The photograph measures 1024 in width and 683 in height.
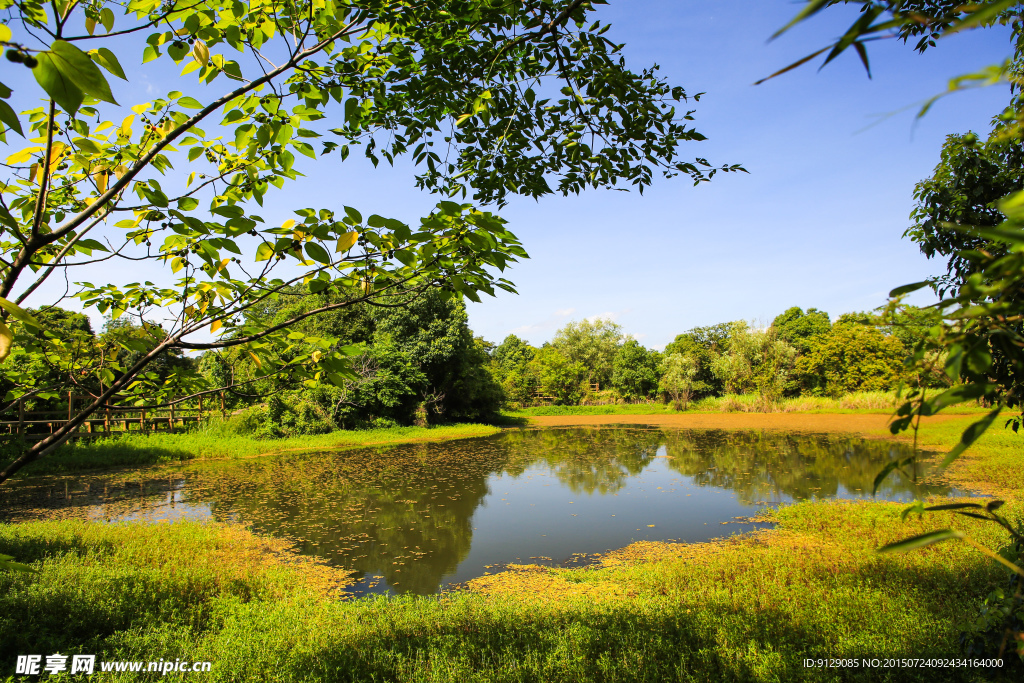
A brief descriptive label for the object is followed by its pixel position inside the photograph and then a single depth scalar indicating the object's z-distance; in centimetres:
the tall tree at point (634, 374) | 3844
